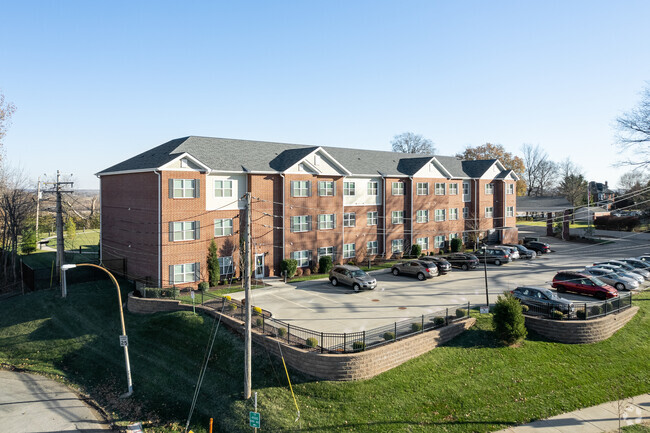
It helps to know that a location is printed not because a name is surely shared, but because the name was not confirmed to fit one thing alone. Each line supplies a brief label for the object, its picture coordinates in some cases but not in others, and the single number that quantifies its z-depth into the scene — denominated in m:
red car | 28.67
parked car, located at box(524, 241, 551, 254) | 48.19
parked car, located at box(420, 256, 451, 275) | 36.69
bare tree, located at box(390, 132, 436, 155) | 96.69
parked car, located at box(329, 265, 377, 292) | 30.69
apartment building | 30.77
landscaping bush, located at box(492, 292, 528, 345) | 22.03
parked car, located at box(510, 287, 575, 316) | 24.12
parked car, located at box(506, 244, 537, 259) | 44.50
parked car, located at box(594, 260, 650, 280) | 35.35
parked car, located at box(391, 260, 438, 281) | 34.94
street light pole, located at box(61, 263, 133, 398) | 20.58
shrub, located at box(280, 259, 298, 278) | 34.66
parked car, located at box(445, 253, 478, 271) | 39.41
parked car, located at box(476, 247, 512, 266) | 41.19
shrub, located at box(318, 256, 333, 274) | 37.41
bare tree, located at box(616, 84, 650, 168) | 48.56
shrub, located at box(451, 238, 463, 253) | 48.53
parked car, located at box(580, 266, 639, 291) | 31.62
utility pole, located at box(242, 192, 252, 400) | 17.20
